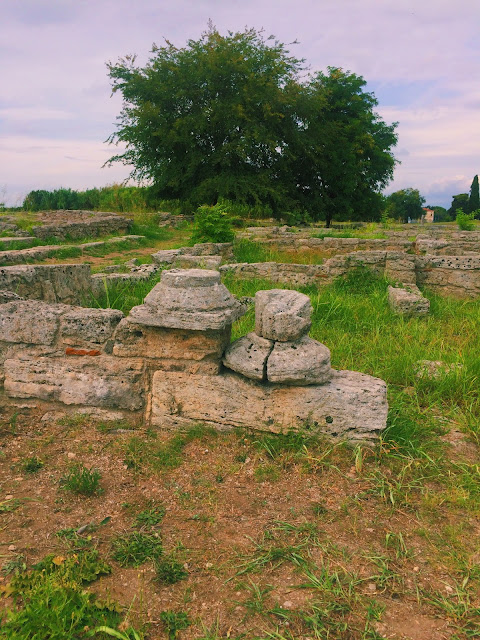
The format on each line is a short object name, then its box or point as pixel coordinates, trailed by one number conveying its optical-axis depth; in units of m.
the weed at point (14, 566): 2.30
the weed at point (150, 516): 2.67
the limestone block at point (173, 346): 3.44
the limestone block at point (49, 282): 4.55
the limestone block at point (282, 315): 3.37
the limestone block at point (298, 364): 3.26
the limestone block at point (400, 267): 8.30
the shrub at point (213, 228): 12.27
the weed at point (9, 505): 2.73
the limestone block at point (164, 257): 10.05
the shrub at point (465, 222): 18.69
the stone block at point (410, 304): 6.64
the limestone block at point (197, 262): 8.96
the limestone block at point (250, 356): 3.33
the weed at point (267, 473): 3.02
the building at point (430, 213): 81.54
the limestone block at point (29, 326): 3.71
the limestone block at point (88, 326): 3.66
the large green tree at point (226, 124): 20.47
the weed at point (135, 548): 2.41
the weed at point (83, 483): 2.88
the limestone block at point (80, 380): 3.63
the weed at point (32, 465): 3.11
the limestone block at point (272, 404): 3.29
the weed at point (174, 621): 2.04
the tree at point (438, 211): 82.66
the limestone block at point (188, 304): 3.29
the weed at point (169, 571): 2.29
